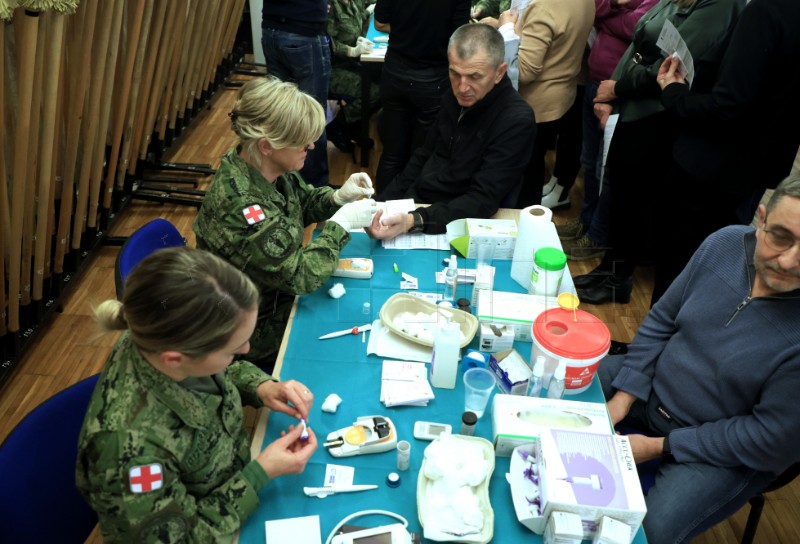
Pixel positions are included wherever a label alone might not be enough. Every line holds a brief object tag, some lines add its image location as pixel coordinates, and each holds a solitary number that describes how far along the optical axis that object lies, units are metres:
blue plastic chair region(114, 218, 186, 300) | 1.90
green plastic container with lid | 1.98
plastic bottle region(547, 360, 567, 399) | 1.68
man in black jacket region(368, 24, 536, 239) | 2.58
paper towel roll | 2.12
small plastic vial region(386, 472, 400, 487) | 1.47
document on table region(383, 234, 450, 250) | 2.38
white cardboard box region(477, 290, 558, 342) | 1.91
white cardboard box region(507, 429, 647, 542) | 1.34
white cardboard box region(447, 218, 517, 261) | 2.27
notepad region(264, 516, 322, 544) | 1.35
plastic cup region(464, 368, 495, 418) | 1.68
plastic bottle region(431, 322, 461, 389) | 1.68
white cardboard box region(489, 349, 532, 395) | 1.73
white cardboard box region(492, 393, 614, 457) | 1.55
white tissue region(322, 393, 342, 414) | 1.65
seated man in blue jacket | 1.65
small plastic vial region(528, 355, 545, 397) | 1.67
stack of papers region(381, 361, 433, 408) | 1.69
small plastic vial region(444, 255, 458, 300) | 2.06
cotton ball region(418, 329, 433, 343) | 1.88
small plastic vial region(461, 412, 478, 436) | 1.57
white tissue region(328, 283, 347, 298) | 2.07
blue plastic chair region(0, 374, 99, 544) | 1.30
